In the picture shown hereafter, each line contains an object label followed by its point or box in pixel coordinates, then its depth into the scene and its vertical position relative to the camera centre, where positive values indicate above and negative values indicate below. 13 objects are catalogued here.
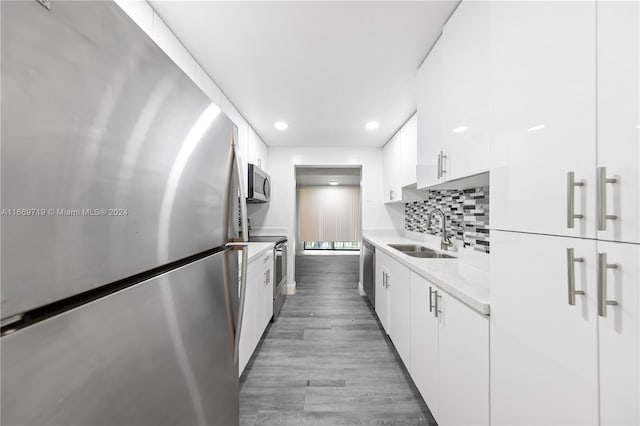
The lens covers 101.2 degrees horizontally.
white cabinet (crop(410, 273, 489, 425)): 1.03 -0.66
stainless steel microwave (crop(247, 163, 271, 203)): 2.78 +0.33
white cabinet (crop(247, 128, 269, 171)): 3.11 +0.82
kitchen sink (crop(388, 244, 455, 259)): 2.36 -0.37
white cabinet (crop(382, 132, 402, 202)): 3.21 +0.62
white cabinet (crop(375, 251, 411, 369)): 1.84 -0.73
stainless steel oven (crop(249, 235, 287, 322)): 2.97 -0.70
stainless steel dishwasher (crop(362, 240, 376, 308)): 3.07 -0.73
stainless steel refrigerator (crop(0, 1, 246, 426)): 0.36 -0.02
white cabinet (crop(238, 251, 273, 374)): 1.86 -0.77
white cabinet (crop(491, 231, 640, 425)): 0.57 -0.30
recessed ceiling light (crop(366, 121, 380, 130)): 3.02 +1.05
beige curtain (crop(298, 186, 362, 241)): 6.07 +0.02
